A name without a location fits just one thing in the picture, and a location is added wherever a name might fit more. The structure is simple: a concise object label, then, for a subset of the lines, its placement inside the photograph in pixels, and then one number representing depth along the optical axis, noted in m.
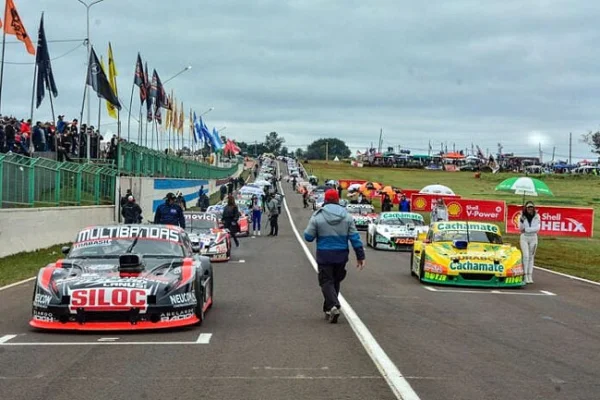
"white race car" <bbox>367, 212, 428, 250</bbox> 27.23
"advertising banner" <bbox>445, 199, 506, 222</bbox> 41.59
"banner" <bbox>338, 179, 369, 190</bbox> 86.74
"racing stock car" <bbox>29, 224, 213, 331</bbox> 9.77
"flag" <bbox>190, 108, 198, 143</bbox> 78.76
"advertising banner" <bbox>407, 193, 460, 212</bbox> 49.31
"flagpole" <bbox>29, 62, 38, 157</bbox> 27.38
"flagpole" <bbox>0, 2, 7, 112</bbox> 26.83
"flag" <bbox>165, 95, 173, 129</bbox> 62.02
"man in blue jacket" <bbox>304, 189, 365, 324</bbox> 11.11
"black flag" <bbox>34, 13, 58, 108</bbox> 30.05
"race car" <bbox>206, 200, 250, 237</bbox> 32.78
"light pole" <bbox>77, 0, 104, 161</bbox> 33.94
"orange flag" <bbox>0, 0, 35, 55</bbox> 26.86
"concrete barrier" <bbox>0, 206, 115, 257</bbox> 21.61
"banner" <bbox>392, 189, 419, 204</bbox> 56.47
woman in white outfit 17.77
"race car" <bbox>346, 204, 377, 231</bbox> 37.91
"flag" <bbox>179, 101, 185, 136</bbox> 69.59
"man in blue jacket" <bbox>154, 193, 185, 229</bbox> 21.06
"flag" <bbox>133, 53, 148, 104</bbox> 43.88
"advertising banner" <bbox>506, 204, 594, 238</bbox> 33.91
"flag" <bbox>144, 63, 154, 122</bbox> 46.28
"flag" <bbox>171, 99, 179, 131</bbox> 65.62
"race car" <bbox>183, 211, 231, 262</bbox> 21.27
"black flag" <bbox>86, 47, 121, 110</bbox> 34.81
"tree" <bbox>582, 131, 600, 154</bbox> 146.12
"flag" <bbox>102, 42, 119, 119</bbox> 38.62
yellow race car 16.23
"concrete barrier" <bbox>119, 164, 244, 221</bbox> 38.31
